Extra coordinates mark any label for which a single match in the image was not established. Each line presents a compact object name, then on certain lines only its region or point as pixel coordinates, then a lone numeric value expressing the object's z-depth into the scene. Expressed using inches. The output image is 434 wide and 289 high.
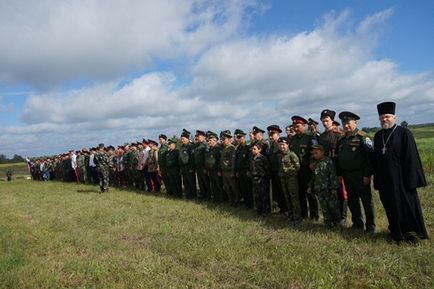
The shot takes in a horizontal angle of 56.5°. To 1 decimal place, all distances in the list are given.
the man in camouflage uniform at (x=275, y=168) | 351.3
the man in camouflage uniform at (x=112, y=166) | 727.7
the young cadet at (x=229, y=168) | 407.2
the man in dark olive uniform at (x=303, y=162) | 326.6
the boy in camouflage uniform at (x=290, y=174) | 321.1
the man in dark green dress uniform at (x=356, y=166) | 268.8
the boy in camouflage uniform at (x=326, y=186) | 286.5
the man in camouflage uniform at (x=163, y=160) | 543.5
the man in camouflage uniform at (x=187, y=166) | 491.5
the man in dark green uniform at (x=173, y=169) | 518.6
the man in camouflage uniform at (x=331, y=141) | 298.8
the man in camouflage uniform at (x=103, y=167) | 606.2
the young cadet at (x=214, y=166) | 439.8
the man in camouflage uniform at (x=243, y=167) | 393.1
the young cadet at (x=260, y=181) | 354.0
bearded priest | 236.4
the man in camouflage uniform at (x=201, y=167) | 469.4
